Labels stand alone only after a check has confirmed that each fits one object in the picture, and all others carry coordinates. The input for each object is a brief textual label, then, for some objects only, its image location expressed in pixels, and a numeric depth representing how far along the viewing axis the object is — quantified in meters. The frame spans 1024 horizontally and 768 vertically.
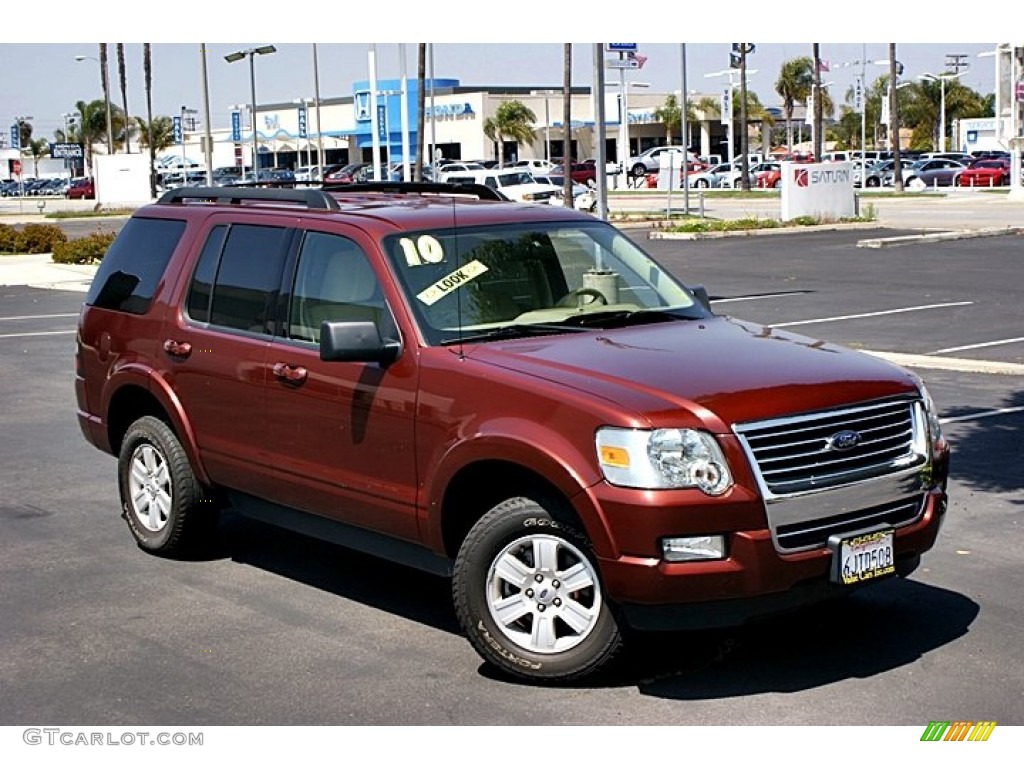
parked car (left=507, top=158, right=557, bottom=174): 69.15
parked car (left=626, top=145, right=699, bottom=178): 80.19
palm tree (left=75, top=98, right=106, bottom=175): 115.44
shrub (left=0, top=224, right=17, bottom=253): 38.41
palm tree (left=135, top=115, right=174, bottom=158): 117.94
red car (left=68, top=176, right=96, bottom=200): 85.44
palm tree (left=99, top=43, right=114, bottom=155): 74.94
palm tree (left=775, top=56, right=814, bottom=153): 97.50
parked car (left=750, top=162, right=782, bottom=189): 69.12
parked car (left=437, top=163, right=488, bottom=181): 71.40
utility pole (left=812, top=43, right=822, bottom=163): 57.73
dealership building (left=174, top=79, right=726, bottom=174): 98.56
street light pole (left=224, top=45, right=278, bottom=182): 51.84
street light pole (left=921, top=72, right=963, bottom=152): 96.69
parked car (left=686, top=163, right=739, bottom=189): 72.44
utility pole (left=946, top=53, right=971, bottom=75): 109.75
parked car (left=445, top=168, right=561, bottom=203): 52.75
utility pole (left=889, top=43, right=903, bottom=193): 59.62
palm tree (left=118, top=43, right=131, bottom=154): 76.92
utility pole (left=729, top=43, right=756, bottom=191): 61.41
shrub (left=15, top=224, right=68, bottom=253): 38.25
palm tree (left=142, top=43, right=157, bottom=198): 77.19
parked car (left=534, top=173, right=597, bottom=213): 46.13
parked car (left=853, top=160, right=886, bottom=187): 67.61
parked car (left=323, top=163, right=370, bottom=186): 76.34
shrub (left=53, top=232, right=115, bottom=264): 33.62
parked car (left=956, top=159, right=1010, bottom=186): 62.09
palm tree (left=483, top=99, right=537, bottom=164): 97.12
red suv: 5.76
